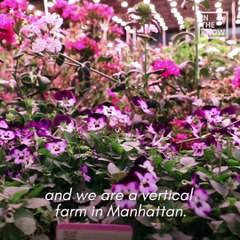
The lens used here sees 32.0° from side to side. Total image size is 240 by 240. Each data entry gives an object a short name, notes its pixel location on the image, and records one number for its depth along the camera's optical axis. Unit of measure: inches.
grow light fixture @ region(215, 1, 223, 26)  69.2
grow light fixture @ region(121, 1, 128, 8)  74.6
